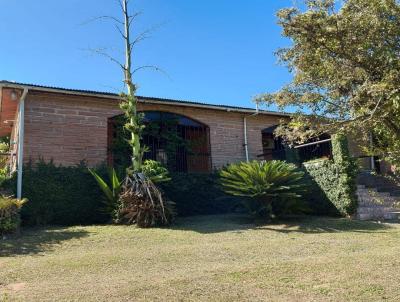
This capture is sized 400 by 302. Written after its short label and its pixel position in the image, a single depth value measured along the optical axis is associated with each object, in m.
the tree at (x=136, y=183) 10.48
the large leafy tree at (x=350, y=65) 6.31
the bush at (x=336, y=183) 11.59
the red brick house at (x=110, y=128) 12.76
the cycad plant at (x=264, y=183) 11.20
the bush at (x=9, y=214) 9.65
